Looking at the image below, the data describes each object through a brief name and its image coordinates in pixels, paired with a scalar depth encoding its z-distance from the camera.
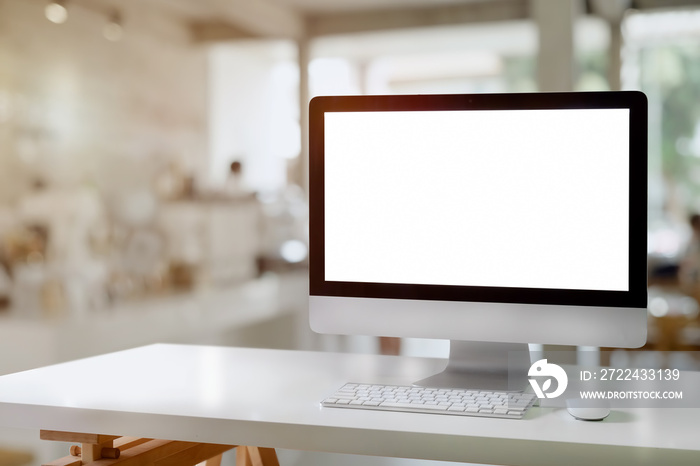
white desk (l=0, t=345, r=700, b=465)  0.92
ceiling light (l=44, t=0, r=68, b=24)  3.44
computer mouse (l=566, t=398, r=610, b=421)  1.00
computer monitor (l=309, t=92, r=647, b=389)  1.15
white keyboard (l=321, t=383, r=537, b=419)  1.02
